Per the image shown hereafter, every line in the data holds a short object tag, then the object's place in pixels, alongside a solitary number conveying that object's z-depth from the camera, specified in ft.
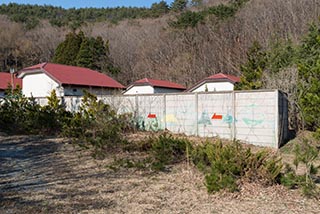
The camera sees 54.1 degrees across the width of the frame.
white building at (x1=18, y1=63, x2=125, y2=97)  77.82
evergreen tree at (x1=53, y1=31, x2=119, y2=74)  121.80
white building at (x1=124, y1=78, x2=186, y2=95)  93.66
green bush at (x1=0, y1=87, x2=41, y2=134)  43.27
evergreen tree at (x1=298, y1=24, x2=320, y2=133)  26.17
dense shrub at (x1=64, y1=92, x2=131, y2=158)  29.78
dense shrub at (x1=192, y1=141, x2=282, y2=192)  16.97
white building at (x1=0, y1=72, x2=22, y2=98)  95.81
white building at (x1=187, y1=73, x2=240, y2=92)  80.94
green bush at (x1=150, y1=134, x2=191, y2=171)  24.36
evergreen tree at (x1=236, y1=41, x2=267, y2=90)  49.17
